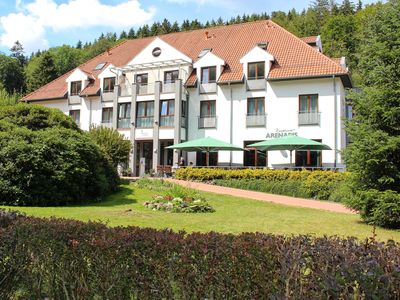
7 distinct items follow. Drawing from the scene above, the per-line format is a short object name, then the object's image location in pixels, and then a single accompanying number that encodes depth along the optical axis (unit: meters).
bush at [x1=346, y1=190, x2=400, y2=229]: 11.28
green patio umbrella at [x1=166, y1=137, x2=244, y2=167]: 26.78
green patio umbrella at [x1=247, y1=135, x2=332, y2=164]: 24.42
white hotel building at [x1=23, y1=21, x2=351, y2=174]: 29.36
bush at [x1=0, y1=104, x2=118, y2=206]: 15.53
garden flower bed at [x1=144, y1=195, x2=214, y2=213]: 13.98
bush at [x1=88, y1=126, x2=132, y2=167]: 25.39
